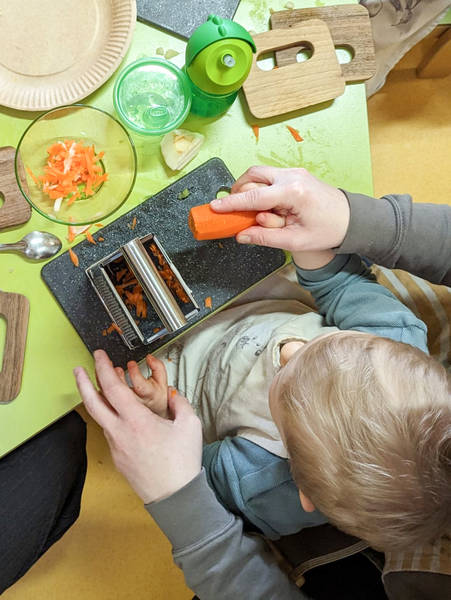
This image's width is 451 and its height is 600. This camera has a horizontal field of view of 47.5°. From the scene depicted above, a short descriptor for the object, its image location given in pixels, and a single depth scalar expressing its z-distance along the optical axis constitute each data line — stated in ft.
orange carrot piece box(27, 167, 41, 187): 2.36
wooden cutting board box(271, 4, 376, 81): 2.53
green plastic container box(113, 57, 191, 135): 2.39
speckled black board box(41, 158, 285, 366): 2.44
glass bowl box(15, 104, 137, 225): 2.35
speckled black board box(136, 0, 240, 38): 2.46
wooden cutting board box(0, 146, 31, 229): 2.36
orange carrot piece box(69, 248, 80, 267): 2.44
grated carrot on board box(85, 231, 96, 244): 2.45
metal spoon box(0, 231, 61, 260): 2.37
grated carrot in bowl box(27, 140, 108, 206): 2.35
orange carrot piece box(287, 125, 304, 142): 2.56
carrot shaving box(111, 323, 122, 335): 2.43
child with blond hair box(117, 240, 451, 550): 1.73
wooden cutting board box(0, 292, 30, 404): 2.30
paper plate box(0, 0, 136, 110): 2.38
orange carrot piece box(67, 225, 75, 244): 2.43
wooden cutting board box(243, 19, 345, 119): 2.48
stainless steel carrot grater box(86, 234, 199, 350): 2.29
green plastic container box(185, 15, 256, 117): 2.08
